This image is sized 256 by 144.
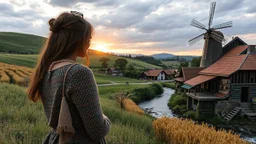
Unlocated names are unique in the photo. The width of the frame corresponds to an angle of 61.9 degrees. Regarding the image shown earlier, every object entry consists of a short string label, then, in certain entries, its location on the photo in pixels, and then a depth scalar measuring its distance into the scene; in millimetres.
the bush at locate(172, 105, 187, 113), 20534
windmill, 24328
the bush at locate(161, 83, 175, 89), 42338
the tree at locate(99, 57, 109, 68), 67125
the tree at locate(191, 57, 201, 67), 36438
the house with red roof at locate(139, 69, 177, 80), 60281
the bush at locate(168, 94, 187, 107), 22812
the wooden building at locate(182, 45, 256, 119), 17859
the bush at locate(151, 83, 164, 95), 33075
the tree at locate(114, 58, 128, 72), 60062
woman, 1271
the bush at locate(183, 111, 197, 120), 18020
